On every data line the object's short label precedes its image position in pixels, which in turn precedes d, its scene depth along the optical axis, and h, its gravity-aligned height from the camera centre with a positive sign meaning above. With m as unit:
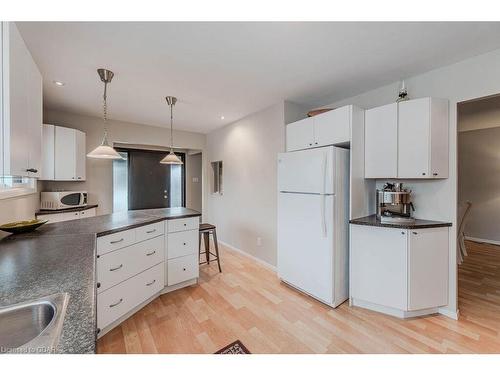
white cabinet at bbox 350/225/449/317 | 1.96 -0.80
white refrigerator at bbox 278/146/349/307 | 2.17 -0.38
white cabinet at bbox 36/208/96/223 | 2.81 -0.41
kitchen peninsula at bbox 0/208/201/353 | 0.69 -0.39
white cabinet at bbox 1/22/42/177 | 1.11 +0.47
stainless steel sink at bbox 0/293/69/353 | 0.71 -0.45
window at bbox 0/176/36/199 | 1.81 -0.02
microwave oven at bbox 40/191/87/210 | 2.95 -0.20
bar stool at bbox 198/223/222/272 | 2.89 -0.63
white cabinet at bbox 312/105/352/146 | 2.19 +0.63
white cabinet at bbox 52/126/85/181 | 3.01 +0.46
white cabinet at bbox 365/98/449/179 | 1.97 +0.45
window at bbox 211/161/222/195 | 4.50 +0.18
